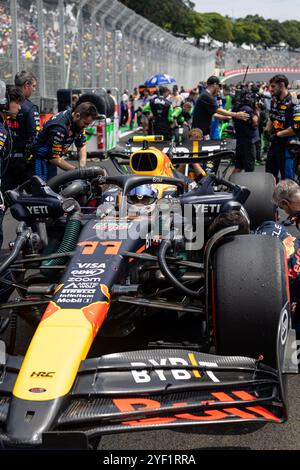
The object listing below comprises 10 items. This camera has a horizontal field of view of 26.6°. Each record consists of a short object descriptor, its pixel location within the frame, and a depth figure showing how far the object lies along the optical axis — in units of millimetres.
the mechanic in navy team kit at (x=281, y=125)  8008
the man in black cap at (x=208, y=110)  9359
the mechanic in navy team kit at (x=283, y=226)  3545
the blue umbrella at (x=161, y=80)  19734
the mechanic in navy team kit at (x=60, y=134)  5914
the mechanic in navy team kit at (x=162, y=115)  12703
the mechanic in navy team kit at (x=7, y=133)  4859
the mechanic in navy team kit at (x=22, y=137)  6707
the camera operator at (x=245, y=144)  9289
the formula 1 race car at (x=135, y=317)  2504
